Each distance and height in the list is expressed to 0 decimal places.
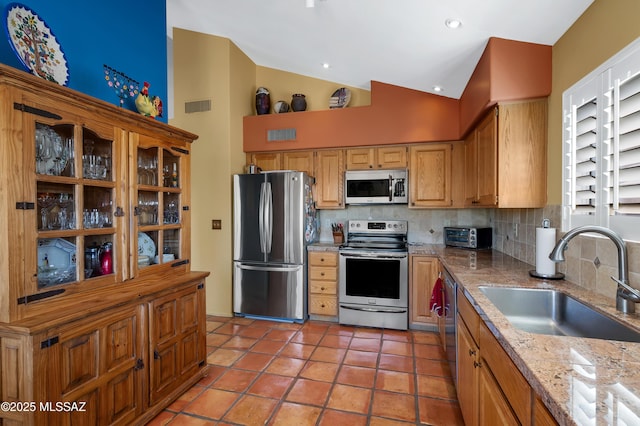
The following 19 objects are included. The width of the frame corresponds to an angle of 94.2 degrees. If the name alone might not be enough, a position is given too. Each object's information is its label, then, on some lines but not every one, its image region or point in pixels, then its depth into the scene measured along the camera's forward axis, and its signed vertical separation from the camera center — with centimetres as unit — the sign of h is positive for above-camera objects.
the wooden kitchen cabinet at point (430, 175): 343 +41
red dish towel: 264 -80
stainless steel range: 324 -85
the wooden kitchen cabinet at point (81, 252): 125 -23
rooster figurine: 199 +71
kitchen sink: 135 -53
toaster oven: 318 -30
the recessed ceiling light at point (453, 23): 200 +128
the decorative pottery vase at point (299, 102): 384 +140
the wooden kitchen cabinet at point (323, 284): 350 -88
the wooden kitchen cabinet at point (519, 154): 213 +41
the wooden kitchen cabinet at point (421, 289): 318 -86
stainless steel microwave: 354 +29
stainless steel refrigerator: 345 -39
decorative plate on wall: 142 +84
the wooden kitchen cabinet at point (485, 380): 94 -68
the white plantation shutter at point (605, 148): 131 +32
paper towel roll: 184 -24
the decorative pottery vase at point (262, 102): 393 +144
